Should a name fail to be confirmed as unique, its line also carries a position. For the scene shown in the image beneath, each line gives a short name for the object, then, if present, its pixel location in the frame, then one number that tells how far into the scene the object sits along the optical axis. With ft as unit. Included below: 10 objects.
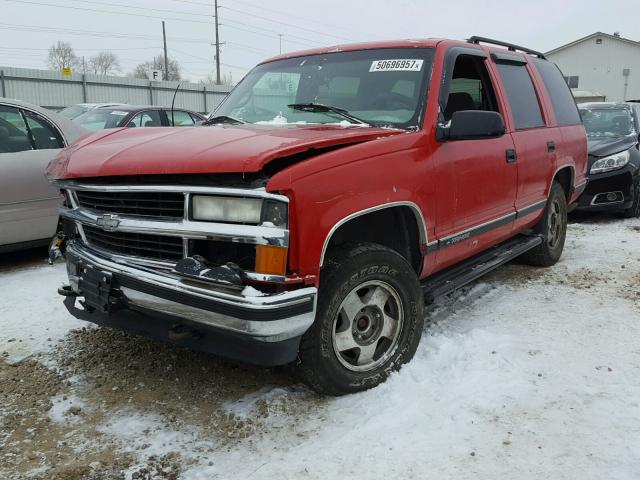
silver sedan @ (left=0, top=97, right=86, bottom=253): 16.81
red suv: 8.30
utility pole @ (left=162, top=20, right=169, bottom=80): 156.02
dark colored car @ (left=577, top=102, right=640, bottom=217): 26.14
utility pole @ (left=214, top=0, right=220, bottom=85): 146.41
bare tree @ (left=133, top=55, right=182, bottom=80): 237.14
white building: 140.15
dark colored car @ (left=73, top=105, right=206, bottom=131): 30.86
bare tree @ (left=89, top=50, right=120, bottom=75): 262.63
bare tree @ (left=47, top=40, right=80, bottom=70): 242.68
